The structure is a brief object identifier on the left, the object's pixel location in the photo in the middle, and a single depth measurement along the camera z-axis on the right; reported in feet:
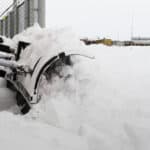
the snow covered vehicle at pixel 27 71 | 8.87
